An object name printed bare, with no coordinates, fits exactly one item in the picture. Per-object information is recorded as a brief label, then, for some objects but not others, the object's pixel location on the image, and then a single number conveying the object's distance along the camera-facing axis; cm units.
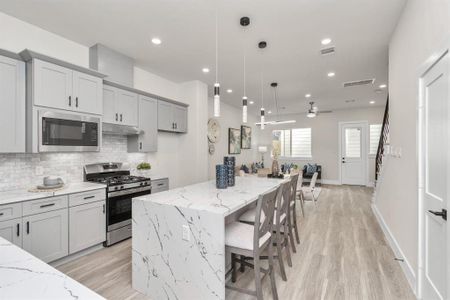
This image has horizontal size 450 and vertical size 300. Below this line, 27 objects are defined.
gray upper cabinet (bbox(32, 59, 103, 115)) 251
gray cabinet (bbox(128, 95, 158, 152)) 390
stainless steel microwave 256
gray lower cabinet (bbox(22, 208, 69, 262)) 234
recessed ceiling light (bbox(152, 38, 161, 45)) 313
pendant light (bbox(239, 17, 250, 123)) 263
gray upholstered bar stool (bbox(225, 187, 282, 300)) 178
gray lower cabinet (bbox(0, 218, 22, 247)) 216
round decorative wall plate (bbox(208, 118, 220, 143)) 605
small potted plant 409
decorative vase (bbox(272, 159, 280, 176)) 504
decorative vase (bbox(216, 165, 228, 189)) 259
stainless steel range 311
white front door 789
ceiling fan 608
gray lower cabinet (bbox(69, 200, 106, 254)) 269
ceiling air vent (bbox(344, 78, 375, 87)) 484
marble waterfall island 169
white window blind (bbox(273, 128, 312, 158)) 891
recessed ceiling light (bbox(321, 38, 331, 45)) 313
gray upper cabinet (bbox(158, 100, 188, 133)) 431
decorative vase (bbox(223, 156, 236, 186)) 272
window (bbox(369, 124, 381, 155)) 766
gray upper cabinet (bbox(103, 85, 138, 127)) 331
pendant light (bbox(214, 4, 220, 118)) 235
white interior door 156
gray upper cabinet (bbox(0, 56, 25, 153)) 235
